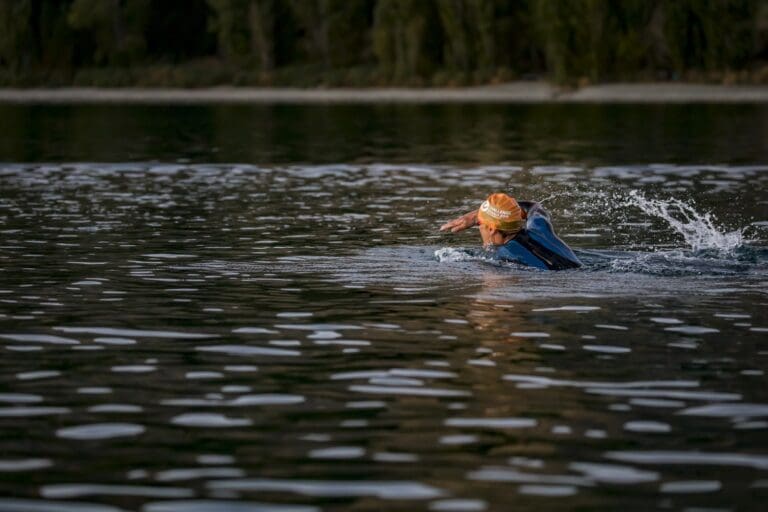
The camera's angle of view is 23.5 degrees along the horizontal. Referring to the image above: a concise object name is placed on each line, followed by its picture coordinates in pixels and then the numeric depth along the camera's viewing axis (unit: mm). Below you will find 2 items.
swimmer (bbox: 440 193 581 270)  19203
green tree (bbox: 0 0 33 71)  88688
